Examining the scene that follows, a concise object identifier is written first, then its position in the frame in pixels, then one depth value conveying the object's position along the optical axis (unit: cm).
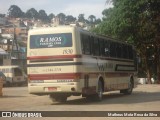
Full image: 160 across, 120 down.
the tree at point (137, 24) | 3659
